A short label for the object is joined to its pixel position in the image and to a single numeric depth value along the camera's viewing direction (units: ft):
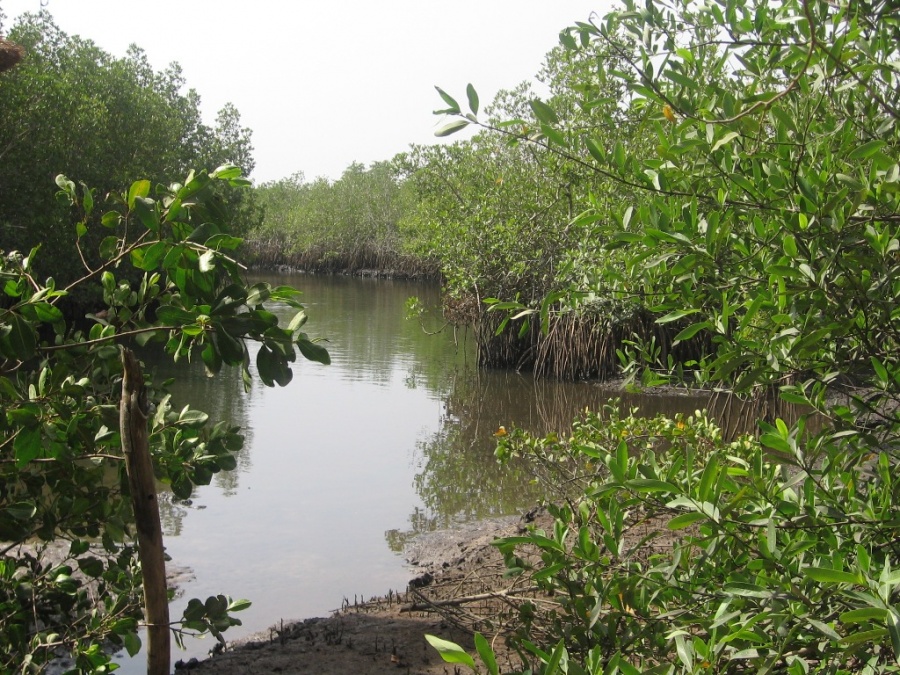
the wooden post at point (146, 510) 7.32
